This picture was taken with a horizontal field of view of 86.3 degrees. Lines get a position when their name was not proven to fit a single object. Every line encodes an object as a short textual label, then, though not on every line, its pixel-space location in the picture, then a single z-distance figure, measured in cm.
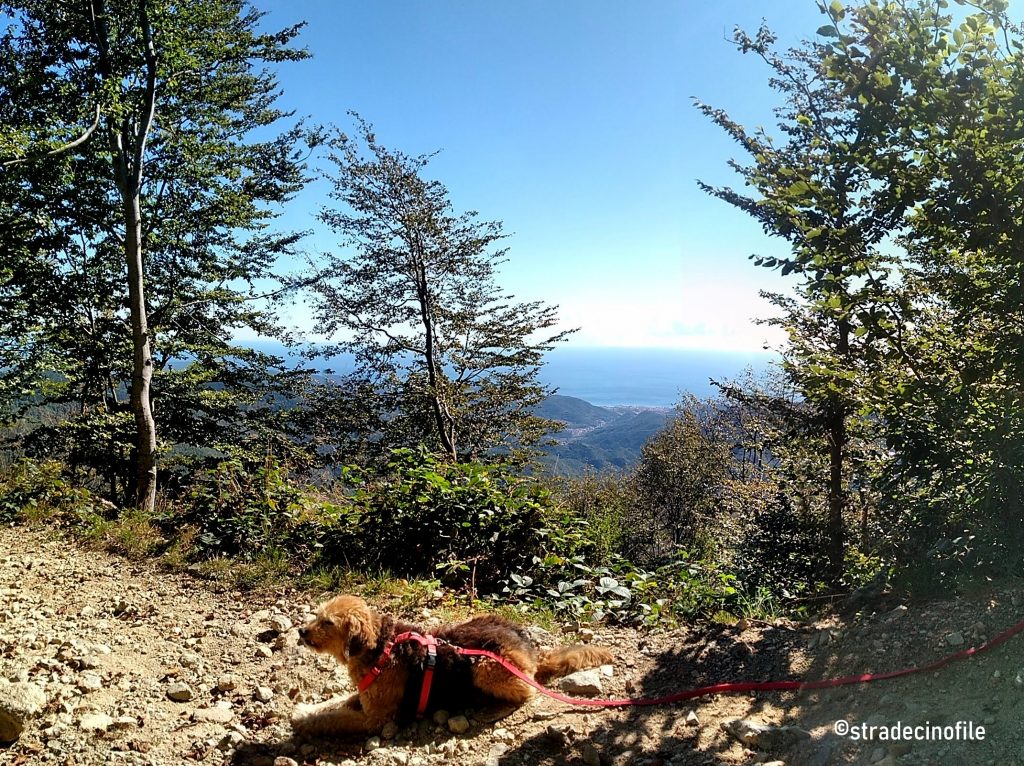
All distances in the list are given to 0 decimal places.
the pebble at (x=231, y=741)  274
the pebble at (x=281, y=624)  389
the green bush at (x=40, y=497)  590
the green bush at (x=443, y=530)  502
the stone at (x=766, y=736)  234
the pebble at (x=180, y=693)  311
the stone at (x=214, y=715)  294
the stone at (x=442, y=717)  288
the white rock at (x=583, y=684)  303
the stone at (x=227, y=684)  322
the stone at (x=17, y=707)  261
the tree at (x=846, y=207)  277
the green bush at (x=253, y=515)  525
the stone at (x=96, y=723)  273
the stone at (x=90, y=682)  306
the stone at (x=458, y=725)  283
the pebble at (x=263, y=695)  317
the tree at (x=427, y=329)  1344
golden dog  287
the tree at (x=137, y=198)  680
